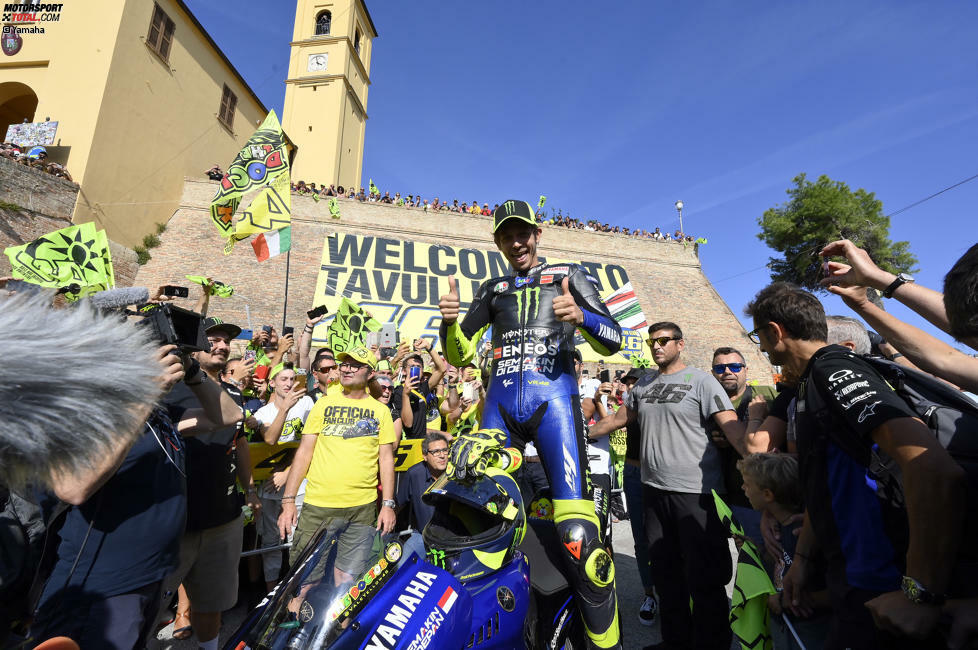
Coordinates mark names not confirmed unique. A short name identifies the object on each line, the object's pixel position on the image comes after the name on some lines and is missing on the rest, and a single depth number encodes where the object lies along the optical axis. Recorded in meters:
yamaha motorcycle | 1.27
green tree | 29.16
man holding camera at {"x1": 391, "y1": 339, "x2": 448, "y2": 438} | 5.70
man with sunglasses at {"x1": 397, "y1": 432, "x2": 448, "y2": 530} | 4.60
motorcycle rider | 2.37
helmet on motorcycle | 1.85
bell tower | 29.72
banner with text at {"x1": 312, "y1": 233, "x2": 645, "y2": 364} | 20.84
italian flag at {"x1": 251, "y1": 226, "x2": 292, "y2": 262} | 8.74
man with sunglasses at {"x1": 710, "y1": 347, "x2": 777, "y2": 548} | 3.04
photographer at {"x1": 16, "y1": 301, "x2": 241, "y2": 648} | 1.04
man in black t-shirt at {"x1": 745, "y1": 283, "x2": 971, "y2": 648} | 1.42
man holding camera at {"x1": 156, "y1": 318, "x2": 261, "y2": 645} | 3.07
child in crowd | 2.59
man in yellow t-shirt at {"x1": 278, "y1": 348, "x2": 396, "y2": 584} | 3.86
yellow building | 18.17
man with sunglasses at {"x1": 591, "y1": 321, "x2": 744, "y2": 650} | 3.25
